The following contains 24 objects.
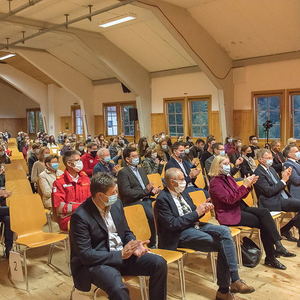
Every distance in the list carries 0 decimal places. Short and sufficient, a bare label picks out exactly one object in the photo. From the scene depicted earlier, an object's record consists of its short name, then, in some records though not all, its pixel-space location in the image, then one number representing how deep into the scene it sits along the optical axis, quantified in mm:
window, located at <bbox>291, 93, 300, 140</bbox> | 10344
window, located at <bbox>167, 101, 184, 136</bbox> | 13258
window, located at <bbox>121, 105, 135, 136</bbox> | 15385
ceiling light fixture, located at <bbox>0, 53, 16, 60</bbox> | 15239
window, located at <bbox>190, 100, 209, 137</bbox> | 12492
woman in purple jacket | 3711
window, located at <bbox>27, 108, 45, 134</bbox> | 21578
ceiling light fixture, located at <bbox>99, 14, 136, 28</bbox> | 9495
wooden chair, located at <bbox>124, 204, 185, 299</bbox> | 3168
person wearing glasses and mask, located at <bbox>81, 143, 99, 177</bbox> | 6523
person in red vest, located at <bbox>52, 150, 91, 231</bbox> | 3754
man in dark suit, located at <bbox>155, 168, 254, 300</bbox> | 3137
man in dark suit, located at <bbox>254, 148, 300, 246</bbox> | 4328
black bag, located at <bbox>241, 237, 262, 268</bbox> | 3846
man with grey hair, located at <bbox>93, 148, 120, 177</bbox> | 5371
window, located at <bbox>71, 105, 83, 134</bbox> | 17938
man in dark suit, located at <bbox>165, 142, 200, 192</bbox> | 5427
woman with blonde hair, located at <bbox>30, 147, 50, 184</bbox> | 6008
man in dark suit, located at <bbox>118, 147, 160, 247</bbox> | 4359
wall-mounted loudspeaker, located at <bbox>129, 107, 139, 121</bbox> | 13930
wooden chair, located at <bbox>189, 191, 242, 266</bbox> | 3818
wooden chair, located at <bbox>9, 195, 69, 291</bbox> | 3584
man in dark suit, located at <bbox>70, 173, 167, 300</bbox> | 2512
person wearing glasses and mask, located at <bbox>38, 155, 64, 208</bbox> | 4520
